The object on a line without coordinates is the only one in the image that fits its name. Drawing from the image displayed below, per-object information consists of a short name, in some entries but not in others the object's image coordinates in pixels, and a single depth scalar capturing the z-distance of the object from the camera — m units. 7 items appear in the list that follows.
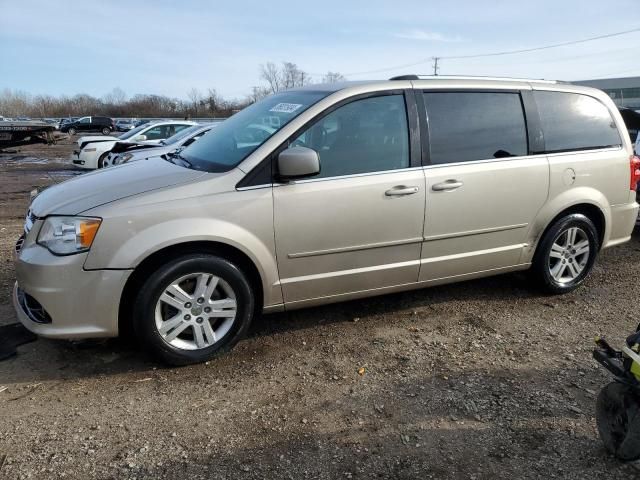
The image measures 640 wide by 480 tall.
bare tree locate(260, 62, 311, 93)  79.76
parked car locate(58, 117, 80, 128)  46.41
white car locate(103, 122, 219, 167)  9.12
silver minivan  3.09
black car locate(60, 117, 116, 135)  44.31
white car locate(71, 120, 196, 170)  13.90
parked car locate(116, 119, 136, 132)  46.88
